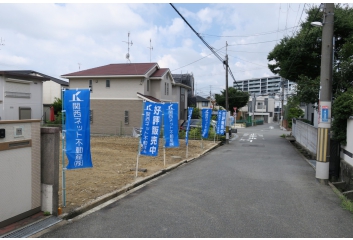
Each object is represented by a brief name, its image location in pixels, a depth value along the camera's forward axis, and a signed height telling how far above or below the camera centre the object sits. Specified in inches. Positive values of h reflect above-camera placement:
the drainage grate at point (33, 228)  163.3 -72.6
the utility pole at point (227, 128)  874.0 -53.6
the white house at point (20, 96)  1007.6 +50.2
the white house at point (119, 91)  1031.6 +70.1
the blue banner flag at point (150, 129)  373.1 -24.4
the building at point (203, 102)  2573.8 +82.2
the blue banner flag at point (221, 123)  807.7 -33.2
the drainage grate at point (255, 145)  780.8 -90.9
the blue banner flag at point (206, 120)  704.4 -22.3
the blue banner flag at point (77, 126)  215.6 -12.6
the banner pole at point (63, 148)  213.2 -29.2
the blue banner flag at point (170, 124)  462.6 -21.7
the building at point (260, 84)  5077.3 +519.0
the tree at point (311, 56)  587.9 +162.2
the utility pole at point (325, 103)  328.2 +11.2
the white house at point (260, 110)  3132.4 +21.0
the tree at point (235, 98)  2292.1 +108.8
